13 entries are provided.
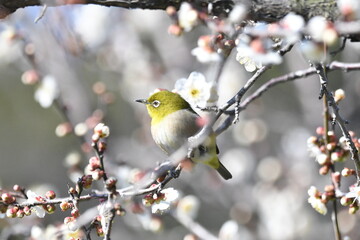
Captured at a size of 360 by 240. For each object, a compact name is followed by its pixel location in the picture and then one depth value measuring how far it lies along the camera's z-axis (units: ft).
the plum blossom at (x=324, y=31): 9.88
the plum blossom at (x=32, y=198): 13.50
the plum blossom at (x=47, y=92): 26.78
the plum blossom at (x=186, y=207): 23.43
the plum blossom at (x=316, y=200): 14.87
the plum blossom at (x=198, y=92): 15.66
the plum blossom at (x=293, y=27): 10.21
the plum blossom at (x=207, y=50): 13.37
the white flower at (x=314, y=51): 10.46
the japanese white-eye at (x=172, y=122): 19.86
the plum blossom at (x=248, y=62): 13.87
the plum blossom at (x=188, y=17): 12.12
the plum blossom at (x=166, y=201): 14.20
